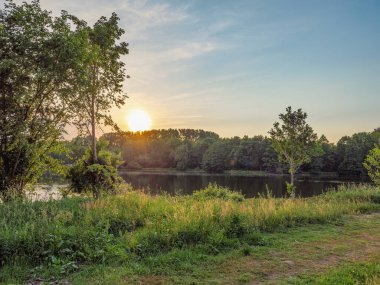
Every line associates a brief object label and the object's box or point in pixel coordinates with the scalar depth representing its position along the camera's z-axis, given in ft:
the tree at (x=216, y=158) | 349.41
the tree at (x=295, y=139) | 89.25
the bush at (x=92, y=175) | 57.98
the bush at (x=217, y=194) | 70.18
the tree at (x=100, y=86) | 57.21
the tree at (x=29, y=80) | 43.57
